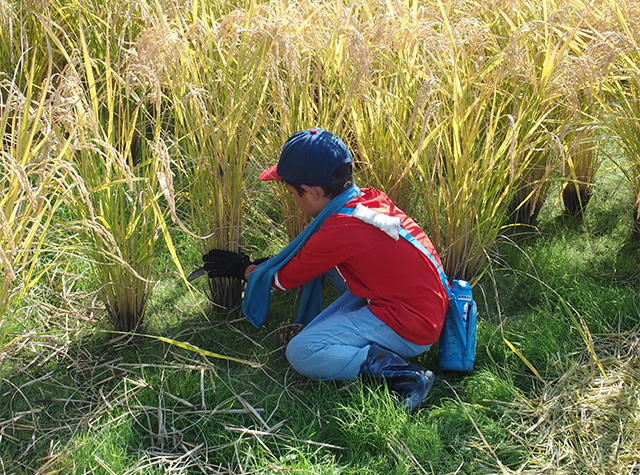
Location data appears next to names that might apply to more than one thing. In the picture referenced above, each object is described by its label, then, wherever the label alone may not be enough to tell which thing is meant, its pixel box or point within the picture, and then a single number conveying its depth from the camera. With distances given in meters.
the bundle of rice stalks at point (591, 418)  1.90
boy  2.11
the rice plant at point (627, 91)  2.31
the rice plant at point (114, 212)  1.90
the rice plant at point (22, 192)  1.64
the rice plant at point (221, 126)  2.20
